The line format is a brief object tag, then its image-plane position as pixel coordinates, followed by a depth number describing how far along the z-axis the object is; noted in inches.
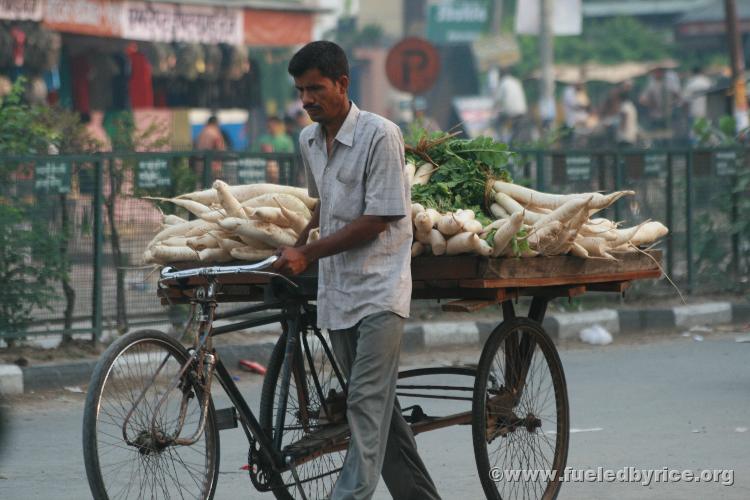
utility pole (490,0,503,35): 3192.1
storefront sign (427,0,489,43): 3786.7
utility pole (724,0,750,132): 1701.5
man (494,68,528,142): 2116.4
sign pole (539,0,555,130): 1821.2
